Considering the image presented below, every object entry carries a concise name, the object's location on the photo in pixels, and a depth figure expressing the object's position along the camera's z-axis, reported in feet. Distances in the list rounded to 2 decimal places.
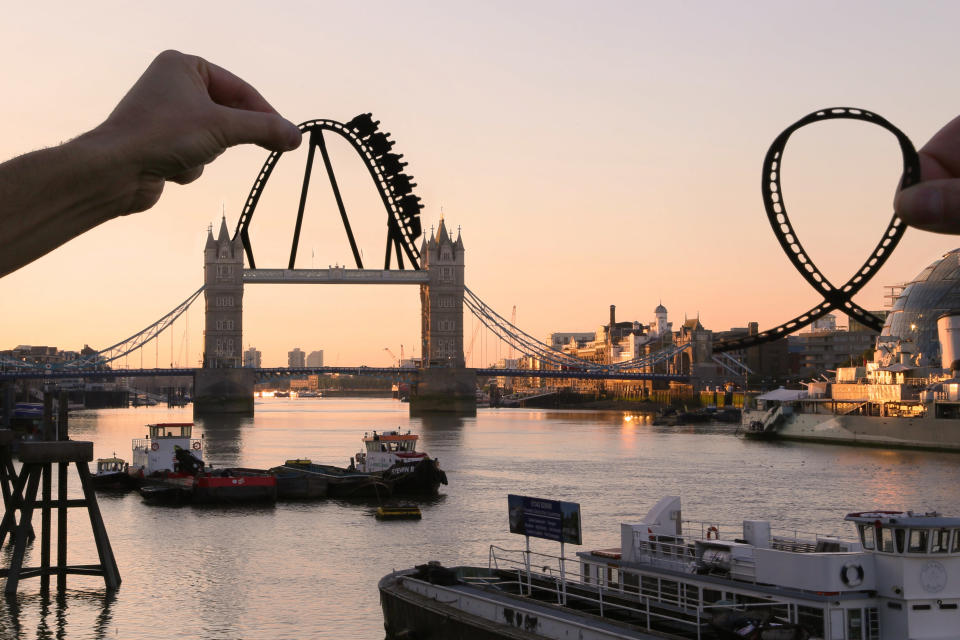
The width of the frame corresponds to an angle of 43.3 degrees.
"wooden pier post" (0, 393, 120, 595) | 90.74
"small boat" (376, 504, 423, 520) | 148.77
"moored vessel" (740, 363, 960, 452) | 275.39
